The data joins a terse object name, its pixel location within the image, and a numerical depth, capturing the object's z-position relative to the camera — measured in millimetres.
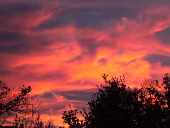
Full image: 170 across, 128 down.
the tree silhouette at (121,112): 27391
